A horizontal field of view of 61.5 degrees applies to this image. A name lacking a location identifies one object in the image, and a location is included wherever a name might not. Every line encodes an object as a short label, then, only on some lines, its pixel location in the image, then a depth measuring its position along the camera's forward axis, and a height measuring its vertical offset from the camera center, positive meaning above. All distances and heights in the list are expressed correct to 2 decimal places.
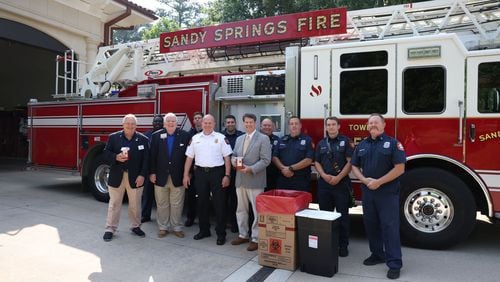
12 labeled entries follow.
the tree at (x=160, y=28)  37.19 +10.38
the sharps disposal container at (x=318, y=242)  4.35 -1.03
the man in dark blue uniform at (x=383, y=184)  4.41 -0.42
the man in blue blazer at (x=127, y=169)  5.73 -0.36
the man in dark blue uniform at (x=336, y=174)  5.04 -0.35
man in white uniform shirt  5.57 -0.32
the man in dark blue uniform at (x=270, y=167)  5.83 -0.32
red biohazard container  4.56 -0.94
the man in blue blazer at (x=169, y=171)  5.82 -0.39
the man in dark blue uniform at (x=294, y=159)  5.35 -0.19
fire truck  5.09 +0.80
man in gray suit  5.24 -0.29
